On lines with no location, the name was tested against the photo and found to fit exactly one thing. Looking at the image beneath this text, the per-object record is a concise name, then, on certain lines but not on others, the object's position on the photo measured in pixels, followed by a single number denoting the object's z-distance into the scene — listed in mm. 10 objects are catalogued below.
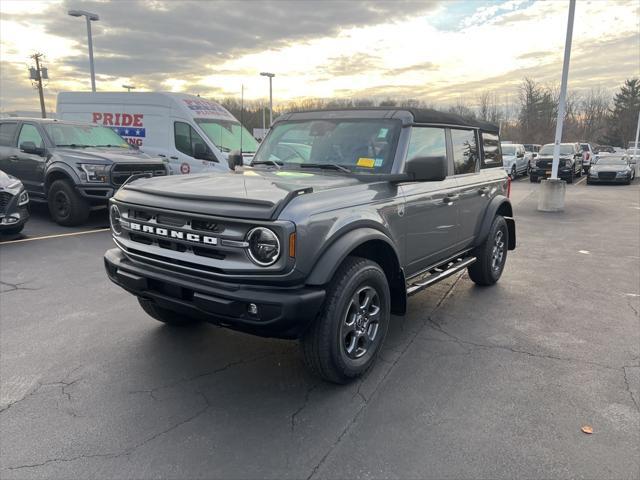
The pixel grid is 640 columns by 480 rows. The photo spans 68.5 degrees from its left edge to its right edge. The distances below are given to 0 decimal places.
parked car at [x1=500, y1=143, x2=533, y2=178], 23422
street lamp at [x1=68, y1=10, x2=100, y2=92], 17466
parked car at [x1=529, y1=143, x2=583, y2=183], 21488
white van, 11938
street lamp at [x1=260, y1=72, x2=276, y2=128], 28798
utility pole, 47781
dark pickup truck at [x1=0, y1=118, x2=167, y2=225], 8695
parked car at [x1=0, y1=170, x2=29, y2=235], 7496
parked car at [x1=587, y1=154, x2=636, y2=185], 20969
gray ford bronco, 2752
